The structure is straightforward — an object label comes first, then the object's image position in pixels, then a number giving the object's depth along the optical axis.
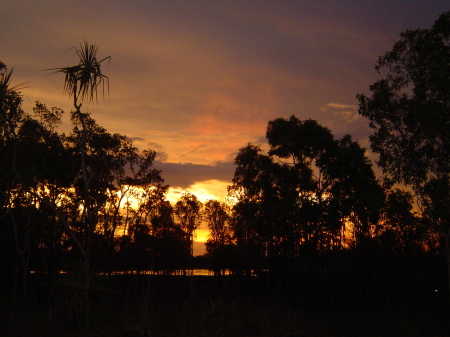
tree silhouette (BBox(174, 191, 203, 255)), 42.44
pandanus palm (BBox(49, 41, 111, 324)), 10.02
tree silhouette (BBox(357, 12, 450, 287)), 12.61
